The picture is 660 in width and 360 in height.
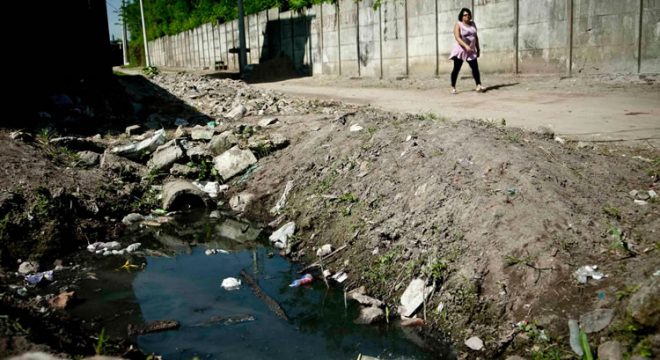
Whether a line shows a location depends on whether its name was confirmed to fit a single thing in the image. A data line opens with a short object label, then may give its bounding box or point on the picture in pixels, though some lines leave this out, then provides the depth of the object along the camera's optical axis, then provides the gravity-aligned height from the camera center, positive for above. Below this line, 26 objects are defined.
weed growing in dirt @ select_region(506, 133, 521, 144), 3.70 -0.42
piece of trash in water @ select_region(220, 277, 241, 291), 3.20 -1.22
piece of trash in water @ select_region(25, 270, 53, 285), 3.31 -1.17
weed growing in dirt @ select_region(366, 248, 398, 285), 3.03 -1.10
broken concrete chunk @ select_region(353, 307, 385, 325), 2.71 -1.22
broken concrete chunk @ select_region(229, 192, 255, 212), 4.73 -1.03
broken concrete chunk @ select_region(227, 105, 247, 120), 7.06 -0.30
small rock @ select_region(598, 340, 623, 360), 1.95 -1.06
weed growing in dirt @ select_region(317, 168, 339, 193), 4.20 -0.78
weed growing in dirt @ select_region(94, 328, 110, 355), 1.87 -0.95
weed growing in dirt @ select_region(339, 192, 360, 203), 3.80 -0.83
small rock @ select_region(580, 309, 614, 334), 2.11 -1.01
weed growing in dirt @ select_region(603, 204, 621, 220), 2.78 -0.74
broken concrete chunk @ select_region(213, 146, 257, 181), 5.28 -0.74
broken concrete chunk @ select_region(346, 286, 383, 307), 2.84 -1.20
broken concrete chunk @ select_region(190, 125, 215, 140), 5.94 -0.49
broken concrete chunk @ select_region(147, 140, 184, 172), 5.35 -0.68
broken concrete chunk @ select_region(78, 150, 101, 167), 5.16 -0.63
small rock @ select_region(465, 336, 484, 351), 2.36 -1.21
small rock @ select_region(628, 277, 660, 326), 1.95 -0.89
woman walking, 8.12 +0.63
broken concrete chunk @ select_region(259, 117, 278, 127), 6.23 -0.39
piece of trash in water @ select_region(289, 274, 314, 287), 3.21 -1.21
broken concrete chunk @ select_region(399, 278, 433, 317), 2.71 -1.14
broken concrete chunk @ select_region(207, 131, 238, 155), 5.62 -0.58
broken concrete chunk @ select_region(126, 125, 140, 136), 6.35 -0.44
